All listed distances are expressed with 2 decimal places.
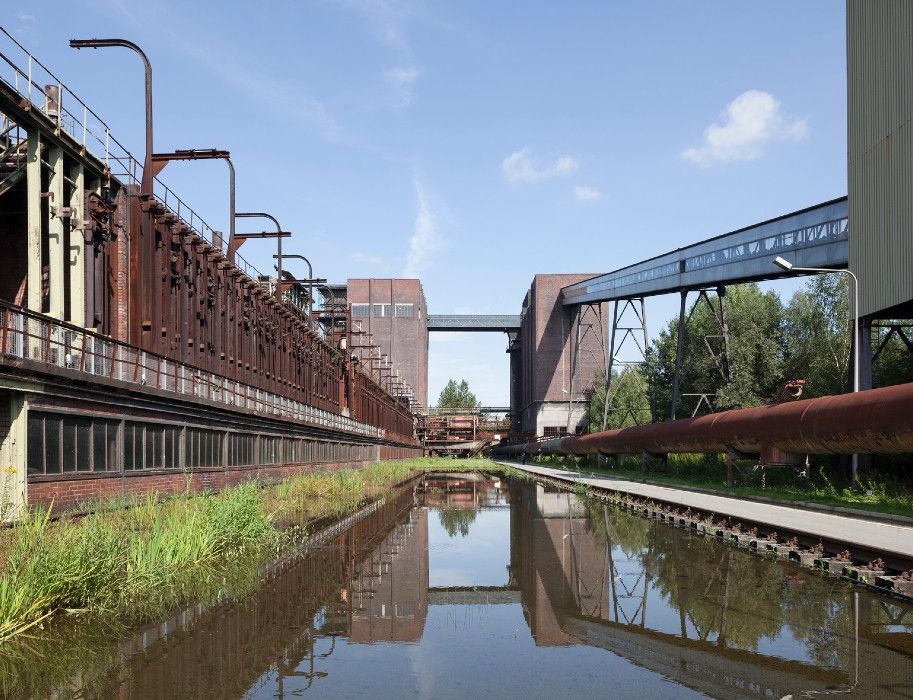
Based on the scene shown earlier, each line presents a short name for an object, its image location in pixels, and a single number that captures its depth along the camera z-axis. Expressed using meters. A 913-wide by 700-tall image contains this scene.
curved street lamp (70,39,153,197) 22.25
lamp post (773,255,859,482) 20.24
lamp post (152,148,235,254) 25.43
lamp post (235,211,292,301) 36.69
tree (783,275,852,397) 44.38
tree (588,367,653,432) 73.38
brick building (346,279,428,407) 106.44
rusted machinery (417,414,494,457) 113.69
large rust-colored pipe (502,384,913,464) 17.67
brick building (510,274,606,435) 87.12
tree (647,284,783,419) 47.77
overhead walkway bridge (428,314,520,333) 114.69
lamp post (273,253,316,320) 43.25
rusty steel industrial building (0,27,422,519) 13.32
